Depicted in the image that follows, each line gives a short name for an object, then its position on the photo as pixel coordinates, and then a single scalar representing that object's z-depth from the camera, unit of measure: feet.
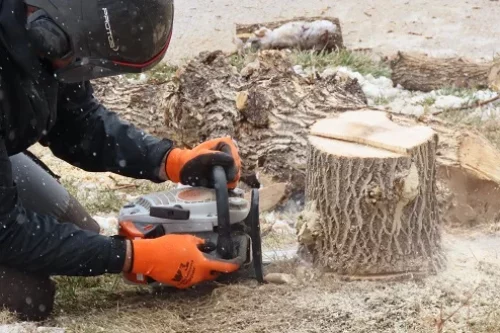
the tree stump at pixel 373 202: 20.86
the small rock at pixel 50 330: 19.42
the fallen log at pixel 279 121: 28.81
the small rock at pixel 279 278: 21.76
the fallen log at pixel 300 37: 52.06
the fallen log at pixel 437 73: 44.73
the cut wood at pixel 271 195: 32.96
